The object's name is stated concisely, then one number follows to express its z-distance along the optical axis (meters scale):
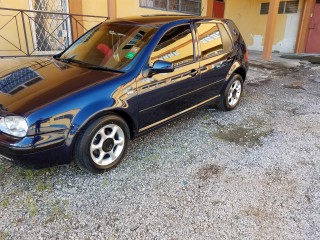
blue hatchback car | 2.36
